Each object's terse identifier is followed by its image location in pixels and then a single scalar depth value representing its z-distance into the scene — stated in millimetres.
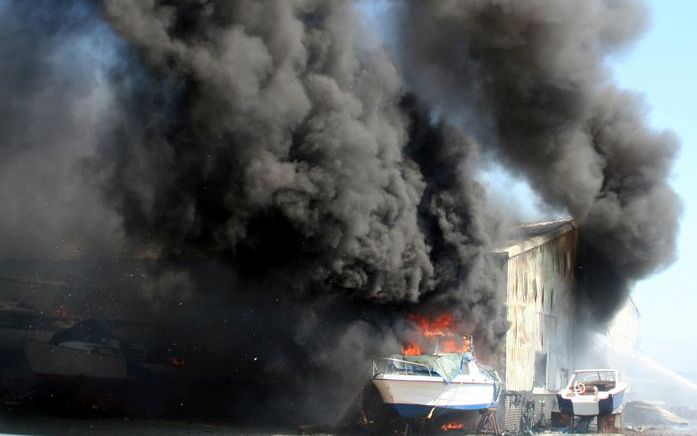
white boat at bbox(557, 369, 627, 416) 30234
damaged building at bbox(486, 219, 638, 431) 29516
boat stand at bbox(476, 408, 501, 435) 26844
